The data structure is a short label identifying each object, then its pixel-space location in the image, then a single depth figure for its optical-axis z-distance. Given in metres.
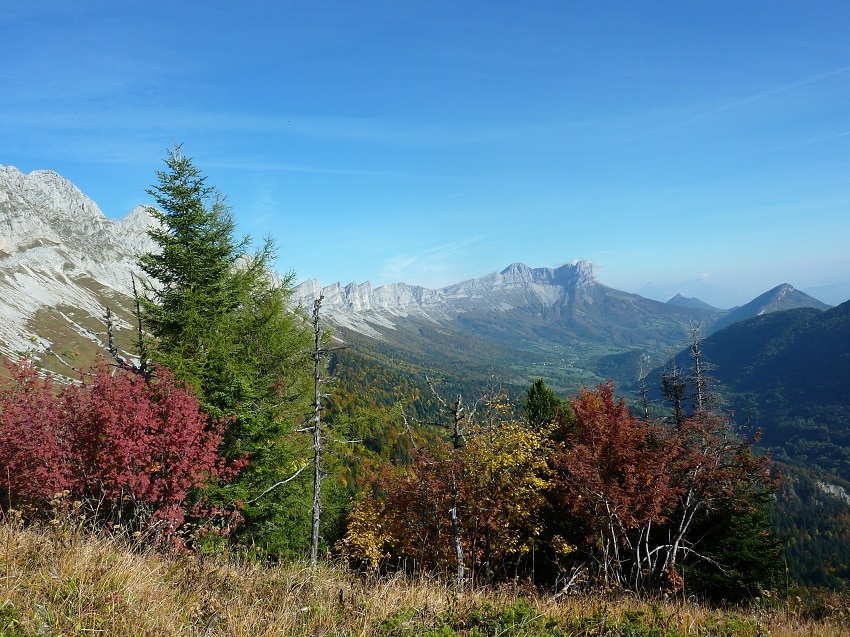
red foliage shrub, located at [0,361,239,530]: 9.94
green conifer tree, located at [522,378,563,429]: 27.72
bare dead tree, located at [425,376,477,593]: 13.21
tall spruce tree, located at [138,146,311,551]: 15.07
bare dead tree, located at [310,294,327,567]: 15.95
